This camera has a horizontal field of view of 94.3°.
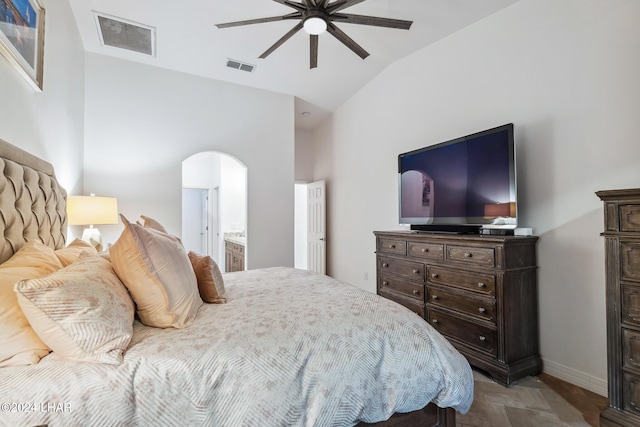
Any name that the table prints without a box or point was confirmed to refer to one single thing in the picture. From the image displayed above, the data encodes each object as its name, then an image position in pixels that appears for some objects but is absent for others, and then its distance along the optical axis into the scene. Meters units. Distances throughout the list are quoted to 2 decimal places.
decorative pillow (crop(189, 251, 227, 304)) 1.61
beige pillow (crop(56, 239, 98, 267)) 1.47
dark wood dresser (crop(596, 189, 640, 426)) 1.55
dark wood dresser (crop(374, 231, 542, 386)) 2.15
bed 0.89
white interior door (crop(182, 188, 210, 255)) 6.64
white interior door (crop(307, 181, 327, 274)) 5.47
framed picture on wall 1.44
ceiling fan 2.09
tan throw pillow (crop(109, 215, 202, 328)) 1.23
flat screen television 2.31
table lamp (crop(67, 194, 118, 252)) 2.57
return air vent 2.89
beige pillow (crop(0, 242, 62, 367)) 0.91
